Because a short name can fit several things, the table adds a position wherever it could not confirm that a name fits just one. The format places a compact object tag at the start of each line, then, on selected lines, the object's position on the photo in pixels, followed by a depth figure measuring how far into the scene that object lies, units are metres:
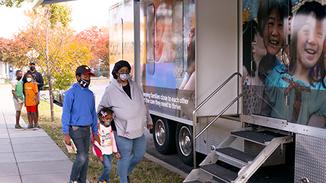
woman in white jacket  5.95
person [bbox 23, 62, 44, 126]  13.06
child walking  6.02
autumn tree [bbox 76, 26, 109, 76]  56.41
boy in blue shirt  6.03
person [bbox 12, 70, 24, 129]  12.82
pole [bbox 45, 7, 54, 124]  15.16
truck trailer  5.40
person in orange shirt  12.45
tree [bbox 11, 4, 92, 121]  16.58
